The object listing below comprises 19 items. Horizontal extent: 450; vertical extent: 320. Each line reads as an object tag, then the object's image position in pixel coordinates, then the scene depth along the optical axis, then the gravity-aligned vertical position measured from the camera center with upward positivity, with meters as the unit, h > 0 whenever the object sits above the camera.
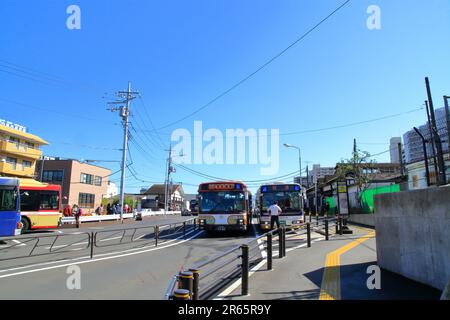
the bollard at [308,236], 13.38 -0.96
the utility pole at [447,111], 18.33 +5.46
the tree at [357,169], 32.59 +4.18
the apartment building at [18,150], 45.88 +8.58
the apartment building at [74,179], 55.66 +5.44
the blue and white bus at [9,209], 16.94 +0.13
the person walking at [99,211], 38.43 +0.06
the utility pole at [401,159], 34.54 +5.50
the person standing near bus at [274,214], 16.80 -0.12
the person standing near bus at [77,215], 27.63 -0.28
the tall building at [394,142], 41.75 +8.63
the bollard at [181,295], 3.74 -0.90
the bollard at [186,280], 4.20 -0.84
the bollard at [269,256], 8.89 -1.15
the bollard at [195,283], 4.37 -0.92
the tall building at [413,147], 30.92 +6.18
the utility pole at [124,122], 36.25 +9.92
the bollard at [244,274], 6.44 -1.18
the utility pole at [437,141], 18.56 +3.75
